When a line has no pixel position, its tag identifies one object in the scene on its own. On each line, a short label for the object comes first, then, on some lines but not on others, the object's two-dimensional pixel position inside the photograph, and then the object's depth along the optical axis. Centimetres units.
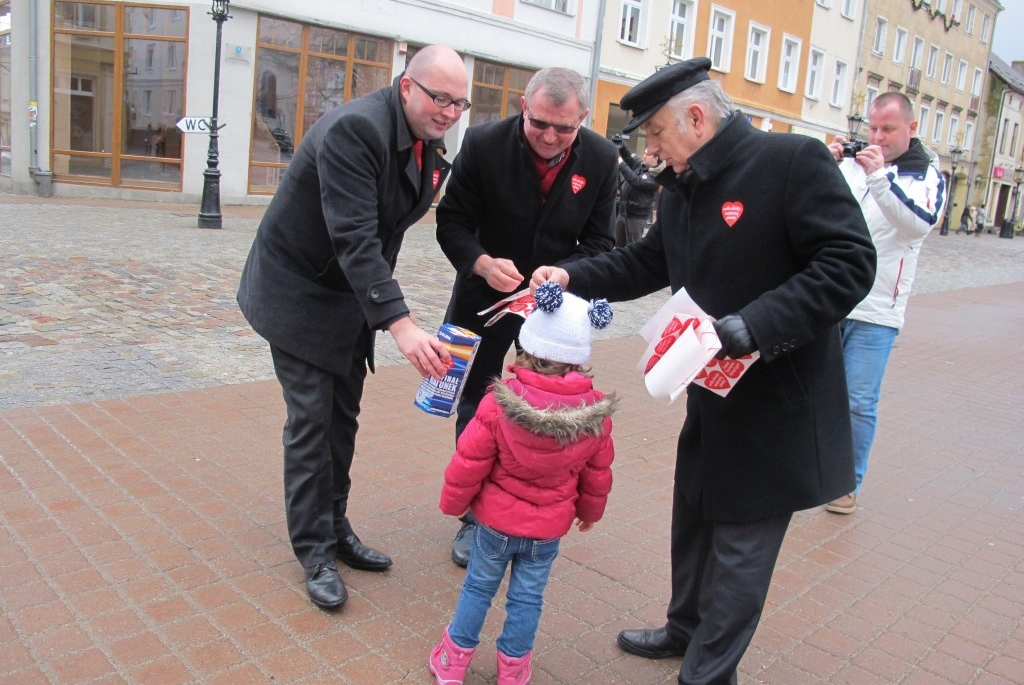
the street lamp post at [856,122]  671
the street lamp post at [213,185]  1348
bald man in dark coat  294
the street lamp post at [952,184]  3994
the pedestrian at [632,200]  1004
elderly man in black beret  235
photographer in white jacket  417
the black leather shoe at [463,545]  367
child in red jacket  260
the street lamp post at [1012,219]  4472
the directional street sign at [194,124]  1371
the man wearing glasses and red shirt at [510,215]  358
